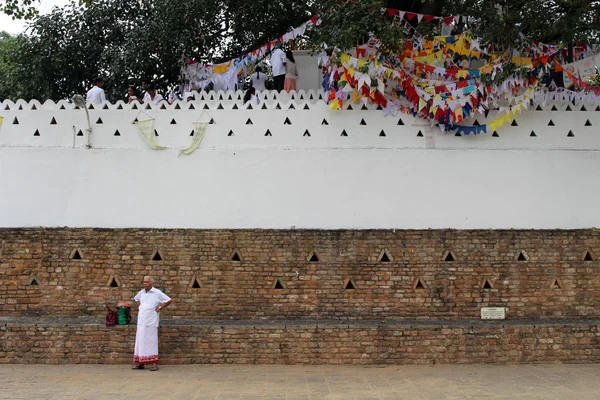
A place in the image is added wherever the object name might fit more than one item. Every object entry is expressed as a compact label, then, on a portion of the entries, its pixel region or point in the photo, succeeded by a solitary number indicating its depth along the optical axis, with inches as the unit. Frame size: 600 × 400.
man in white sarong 278.2
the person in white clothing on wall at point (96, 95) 343.7
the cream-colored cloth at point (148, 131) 314.0
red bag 291.9
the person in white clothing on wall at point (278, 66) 375.9
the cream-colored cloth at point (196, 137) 313.9
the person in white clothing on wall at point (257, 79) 394.6
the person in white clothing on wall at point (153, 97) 323.9
